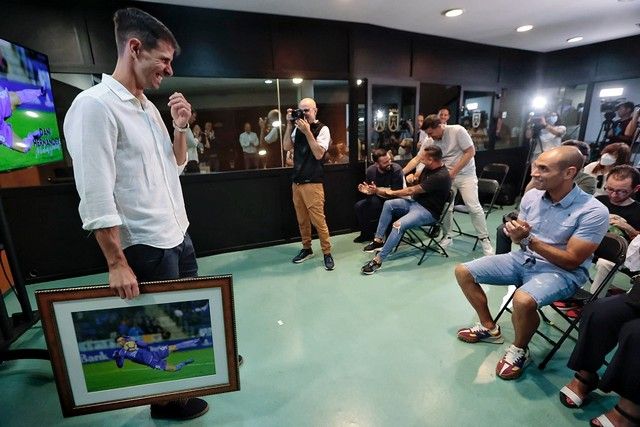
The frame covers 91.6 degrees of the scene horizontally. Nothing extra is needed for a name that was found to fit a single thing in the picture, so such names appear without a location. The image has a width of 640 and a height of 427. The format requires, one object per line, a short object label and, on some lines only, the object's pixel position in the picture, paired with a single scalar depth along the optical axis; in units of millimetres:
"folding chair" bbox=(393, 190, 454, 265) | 3078
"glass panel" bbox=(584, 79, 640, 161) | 4141
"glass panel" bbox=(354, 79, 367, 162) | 3738
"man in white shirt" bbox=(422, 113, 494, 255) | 3195
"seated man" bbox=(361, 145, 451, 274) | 2941
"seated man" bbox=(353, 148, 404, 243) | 3417
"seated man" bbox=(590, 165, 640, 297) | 2070
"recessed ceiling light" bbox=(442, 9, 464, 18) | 3232
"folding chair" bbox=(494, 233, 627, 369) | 1601
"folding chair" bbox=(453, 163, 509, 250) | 3582
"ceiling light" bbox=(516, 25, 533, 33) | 3900
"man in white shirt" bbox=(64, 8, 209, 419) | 972
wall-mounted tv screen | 1662
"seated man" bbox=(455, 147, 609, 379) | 1569
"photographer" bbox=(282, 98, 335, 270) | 2812
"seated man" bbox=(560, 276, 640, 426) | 1254
